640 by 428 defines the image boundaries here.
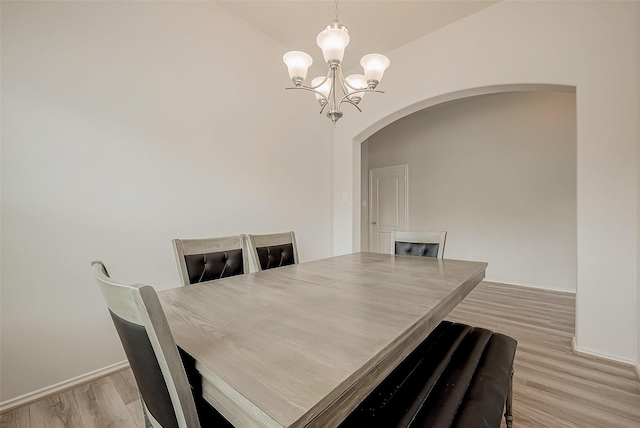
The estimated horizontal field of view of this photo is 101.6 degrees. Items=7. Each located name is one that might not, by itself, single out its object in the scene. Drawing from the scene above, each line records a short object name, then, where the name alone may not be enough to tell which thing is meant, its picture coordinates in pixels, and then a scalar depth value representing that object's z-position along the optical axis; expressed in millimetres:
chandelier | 1540
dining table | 527
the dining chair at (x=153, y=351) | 552
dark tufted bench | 771
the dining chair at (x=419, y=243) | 2070
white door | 5254
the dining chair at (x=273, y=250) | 1882
